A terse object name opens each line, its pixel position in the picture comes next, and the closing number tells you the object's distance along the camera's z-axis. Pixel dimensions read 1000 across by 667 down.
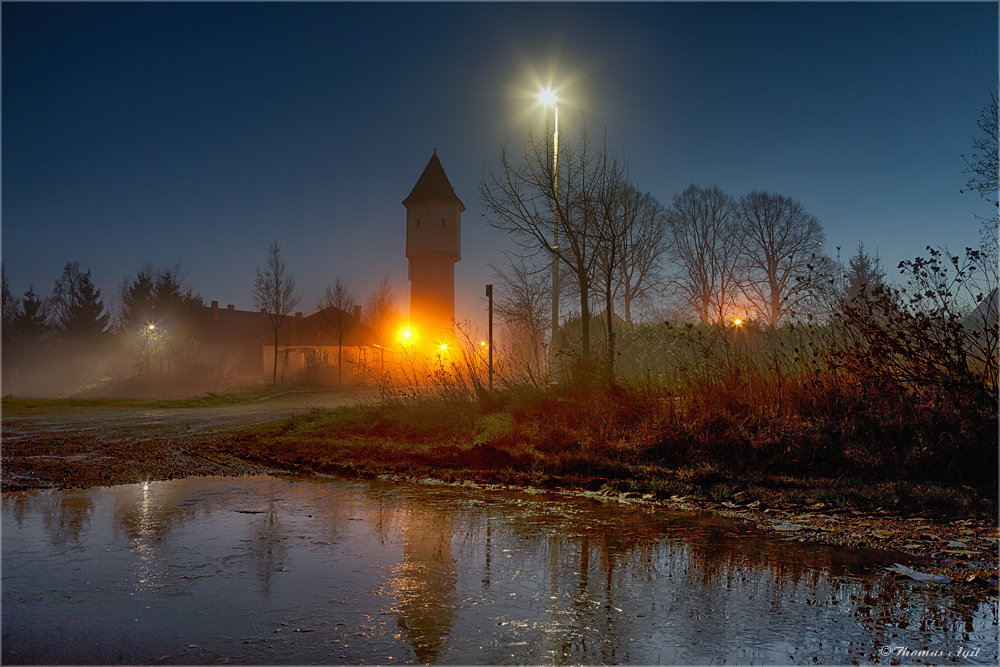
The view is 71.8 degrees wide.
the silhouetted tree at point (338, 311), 47.62
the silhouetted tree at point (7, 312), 54.19
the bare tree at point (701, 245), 35.94
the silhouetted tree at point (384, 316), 55.50
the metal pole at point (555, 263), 14.43
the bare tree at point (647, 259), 35.09
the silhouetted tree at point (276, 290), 41.47
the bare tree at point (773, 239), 35.03
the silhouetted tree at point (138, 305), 54.88
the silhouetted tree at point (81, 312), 55.41
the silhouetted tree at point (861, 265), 33.36
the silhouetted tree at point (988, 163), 17.06
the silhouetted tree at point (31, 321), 55.00
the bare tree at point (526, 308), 33.81
